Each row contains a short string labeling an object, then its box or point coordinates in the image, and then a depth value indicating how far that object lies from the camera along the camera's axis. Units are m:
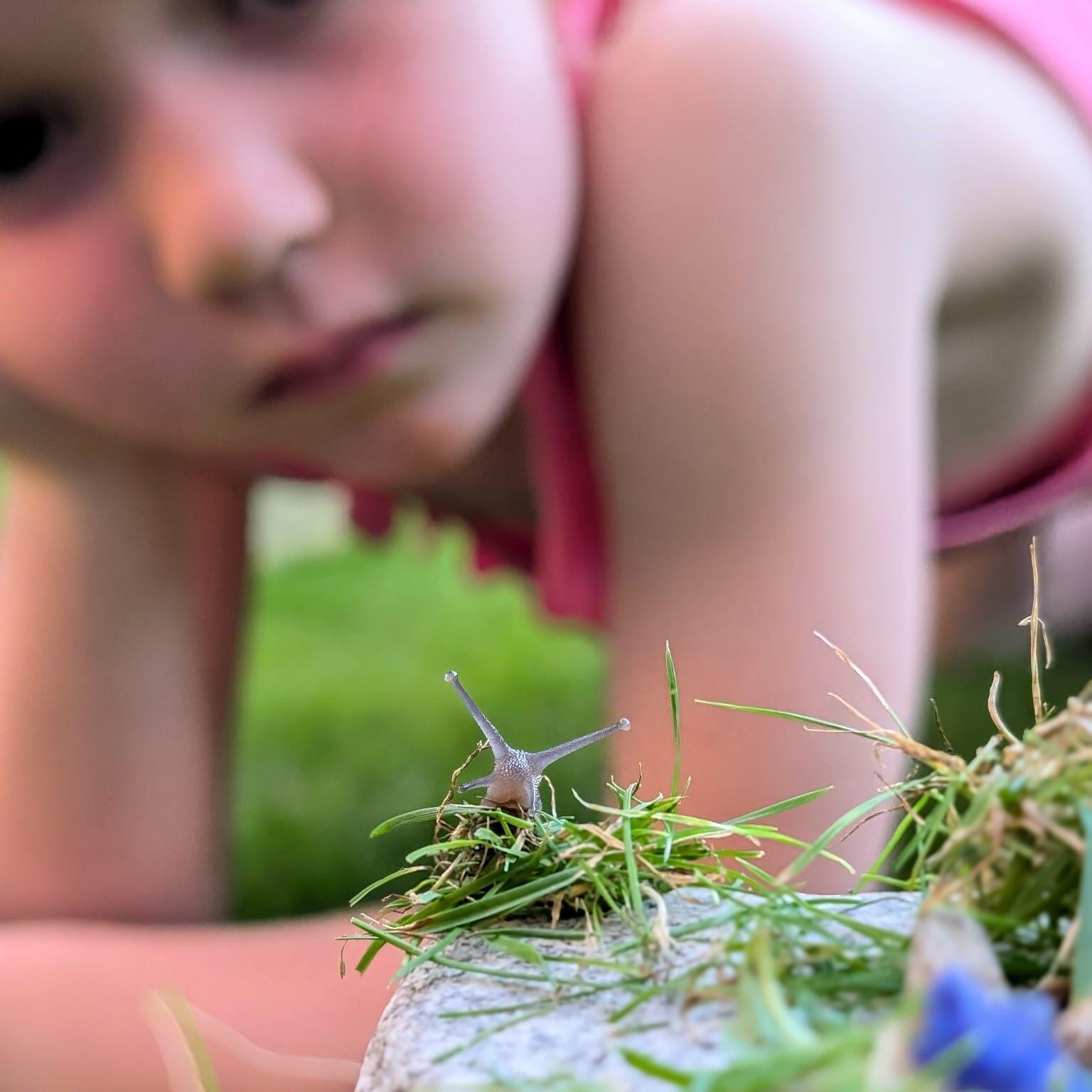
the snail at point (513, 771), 0.28
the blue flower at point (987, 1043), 0.13
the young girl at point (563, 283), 0.49
